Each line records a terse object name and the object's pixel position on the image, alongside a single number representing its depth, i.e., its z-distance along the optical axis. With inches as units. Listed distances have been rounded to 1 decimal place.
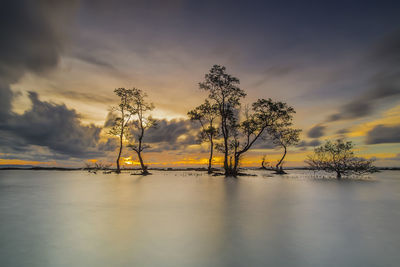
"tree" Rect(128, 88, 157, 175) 1615.4
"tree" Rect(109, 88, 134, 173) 1669.5
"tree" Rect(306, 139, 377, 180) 1103.0
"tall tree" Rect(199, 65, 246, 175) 1374.3
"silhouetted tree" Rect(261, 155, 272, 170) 2115.3
